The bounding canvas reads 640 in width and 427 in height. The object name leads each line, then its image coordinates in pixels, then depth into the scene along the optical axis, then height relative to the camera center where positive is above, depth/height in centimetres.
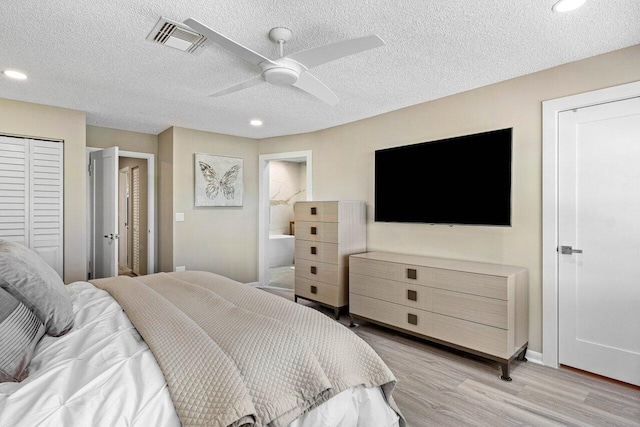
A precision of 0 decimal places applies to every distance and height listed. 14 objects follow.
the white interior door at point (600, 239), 225 -19
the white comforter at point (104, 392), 94 -55
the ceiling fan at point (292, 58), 163 +86
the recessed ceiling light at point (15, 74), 264 +111
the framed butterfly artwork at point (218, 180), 456 +46
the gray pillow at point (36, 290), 131 -32
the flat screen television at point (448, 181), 266 +28
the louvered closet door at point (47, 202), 342 +11
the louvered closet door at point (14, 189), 327 +23
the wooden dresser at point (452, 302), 241 -74
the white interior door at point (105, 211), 388 +1
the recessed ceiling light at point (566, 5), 173 +110
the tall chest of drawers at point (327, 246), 365 -39
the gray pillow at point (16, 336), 109 -46
